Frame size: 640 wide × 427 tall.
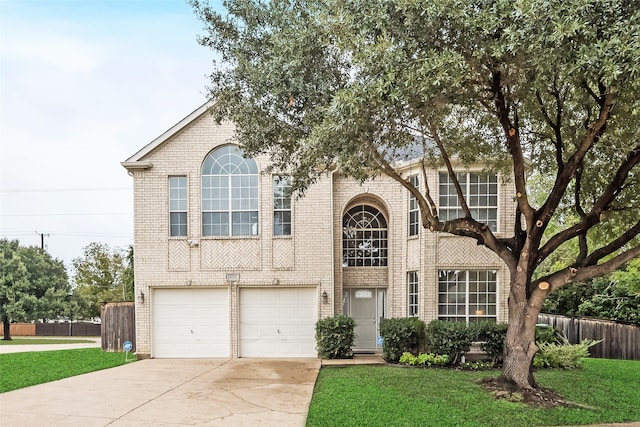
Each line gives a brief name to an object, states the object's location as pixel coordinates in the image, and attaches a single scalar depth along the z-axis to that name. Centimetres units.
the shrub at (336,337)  1253
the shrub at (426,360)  1148
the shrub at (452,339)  1145
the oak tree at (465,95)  584
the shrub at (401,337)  1193
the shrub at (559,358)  1125
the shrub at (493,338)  1155
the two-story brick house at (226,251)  1328
